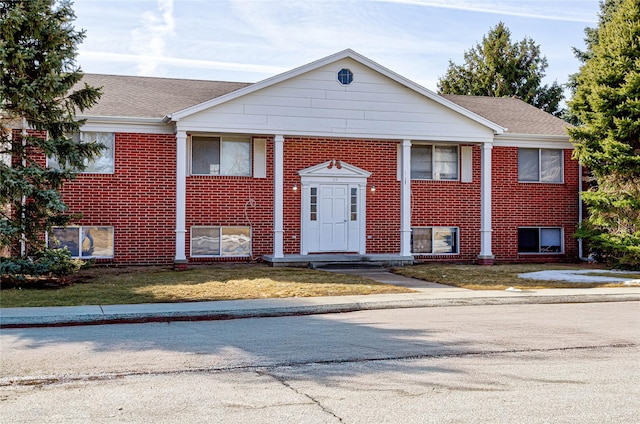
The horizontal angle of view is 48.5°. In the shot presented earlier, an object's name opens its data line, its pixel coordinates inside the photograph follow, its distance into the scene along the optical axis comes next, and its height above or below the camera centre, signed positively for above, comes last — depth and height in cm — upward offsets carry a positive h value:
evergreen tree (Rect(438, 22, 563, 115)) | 4659 +1001
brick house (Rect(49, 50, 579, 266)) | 2061 +143
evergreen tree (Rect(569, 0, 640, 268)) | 2114 +266
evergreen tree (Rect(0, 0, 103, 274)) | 1487 +257
